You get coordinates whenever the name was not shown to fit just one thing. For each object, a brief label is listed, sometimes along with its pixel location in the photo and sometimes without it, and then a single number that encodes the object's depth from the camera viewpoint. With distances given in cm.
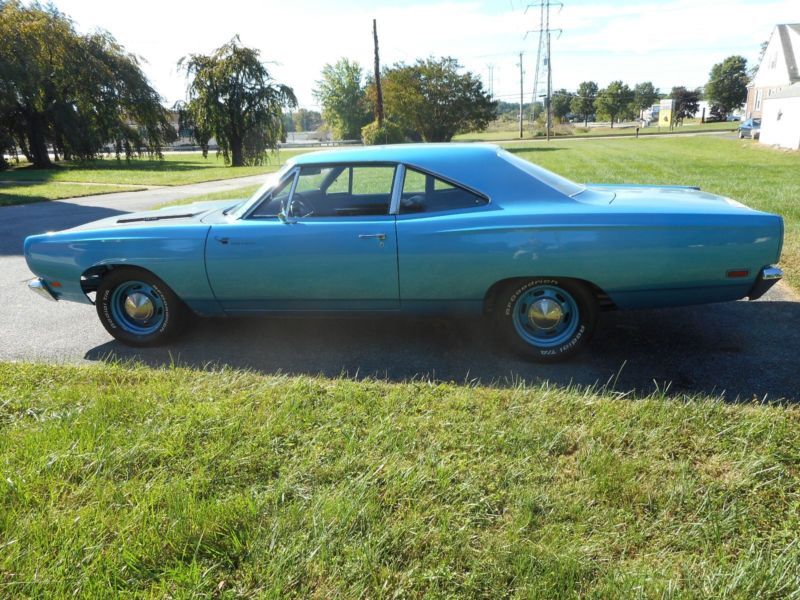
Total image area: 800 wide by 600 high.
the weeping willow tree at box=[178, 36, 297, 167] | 3027
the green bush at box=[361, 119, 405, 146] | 3384
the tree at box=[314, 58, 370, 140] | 7838
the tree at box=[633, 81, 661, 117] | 8575
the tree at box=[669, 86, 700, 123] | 8638
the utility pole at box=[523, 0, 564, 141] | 5519
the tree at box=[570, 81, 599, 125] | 10029
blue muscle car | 355
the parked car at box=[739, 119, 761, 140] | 3663
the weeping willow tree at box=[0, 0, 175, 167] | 2573
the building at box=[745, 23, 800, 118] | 4247
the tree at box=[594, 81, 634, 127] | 8394
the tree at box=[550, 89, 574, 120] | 9794
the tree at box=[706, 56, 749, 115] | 7569
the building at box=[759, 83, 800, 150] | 2673
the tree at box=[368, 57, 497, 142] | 4410
